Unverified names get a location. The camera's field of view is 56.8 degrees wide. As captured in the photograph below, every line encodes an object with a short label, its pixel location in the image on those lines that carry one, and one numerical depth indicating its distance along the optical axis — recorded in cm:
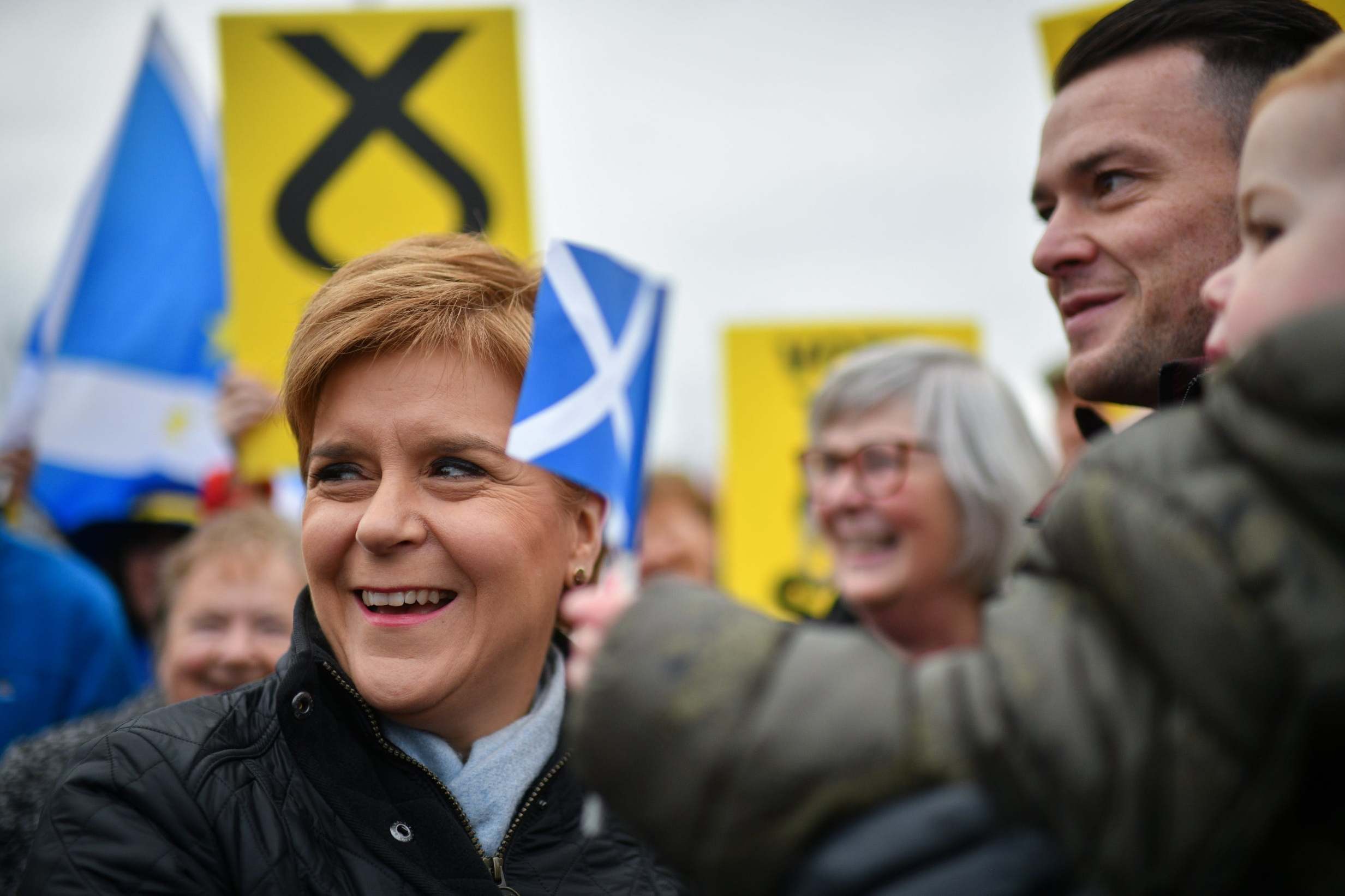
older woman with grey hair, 330
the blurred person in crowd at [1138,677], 101
